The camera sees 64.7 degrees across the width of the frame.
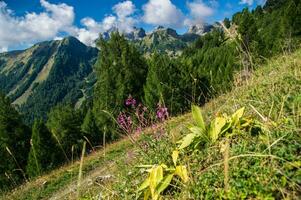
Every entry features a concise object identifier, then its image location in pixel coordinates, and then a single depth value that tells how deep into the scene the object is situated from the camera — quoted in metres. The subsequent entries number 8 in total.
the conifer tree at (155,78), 21.24
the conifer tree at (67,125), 30.34
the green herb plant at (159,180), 2.23
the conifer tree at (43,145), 22.63
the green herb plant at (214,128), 2.47
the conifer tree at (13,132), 22.93
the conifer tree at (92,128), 39.08
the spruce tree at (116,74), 22.62
